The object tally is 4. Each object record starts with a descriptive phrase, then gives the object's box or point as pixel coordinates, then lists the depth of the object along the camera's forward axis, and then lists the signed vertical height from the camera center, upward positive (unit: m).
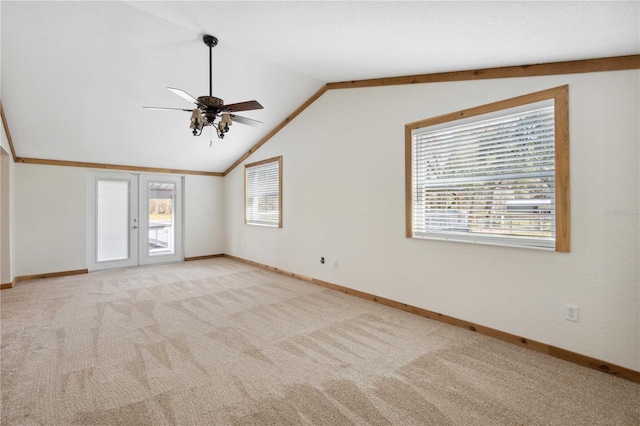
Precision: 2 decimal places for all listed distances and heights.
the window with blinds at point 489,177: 2.62 +0.38
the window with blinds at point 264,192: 5.76 +0.46
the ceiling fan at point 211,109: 2.91 +1.08
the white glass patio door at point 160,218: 6.41 -0.08
